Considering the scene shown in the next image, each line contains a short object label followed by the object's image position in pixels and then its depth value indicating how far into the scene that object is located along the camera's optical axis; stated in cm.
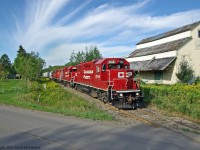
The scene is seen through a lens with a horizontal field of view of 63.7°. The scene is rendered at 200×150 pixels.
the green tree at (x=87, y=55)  3766
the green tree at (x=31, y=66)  2442
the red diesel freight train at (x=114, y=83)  1131
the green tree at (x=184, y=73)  1889
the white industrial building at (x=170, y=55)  2006
